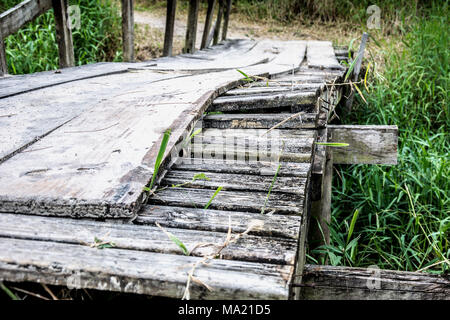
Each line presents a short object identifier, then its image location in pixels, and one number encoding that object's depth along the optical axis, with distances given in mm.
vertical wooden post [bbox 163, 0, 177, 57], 4708
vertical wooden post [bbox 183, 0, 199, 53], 5383
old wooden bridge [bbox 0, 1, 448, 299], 958
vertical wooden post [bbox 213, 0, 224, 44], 6914
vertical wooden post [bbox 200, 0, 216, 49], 6117
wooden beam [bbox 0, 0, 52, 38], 3275
